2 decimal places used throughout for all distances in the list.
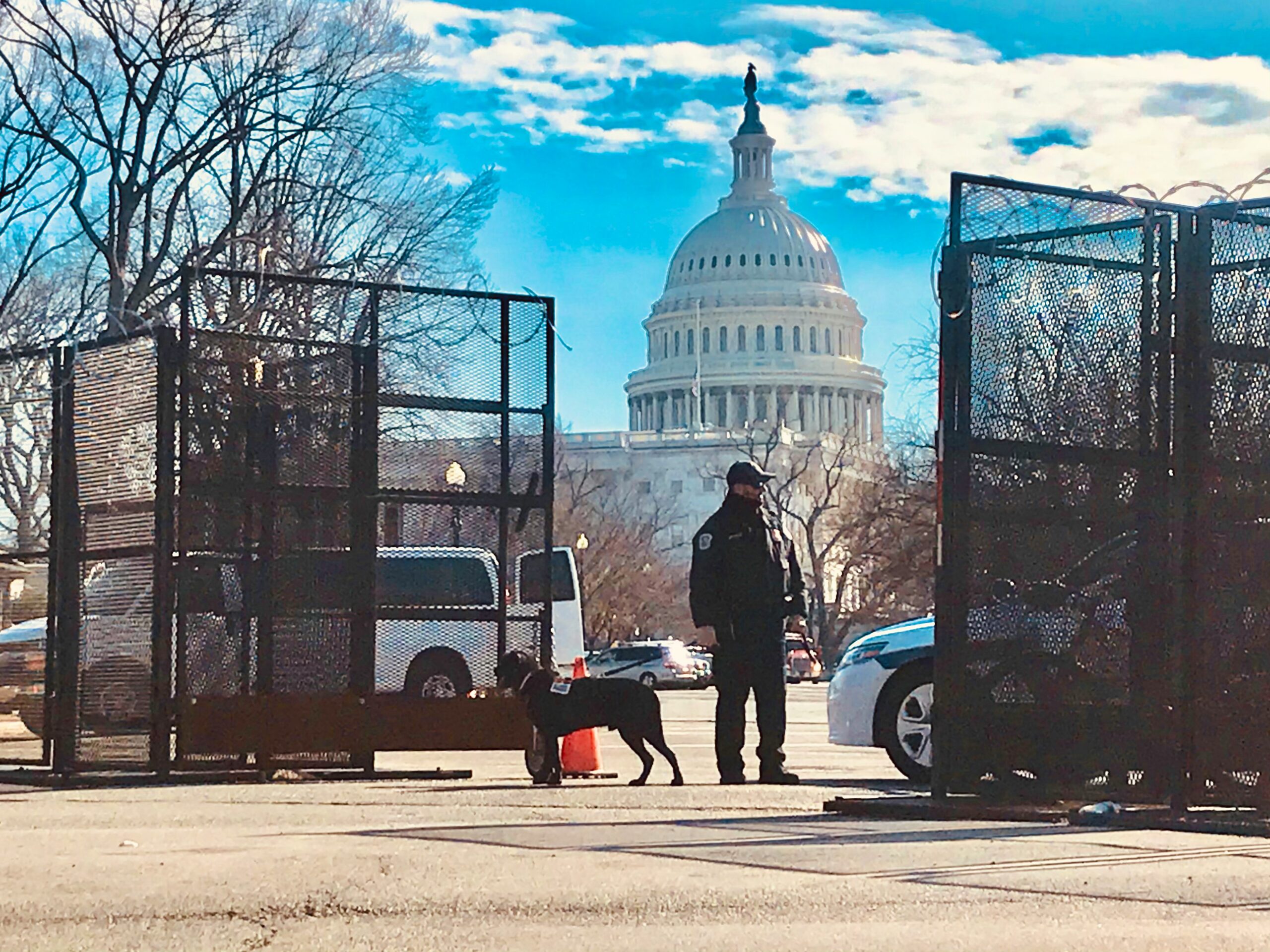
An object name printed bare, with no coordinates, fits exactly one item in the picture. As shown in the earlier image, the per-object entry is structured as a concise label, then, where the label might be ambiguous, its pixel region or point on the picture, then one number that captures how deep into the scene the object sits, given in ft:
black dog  40.45
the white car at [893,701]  45.55
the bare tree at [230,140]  103.96
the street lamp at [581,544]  220.64
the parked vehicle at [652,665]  209.67
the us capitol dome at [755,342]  498.69
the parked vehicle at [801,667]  233.35
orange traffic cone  46.68
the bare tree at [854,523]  169.37
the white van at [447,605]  45.42
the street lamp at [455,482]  45.44
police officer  40.65
